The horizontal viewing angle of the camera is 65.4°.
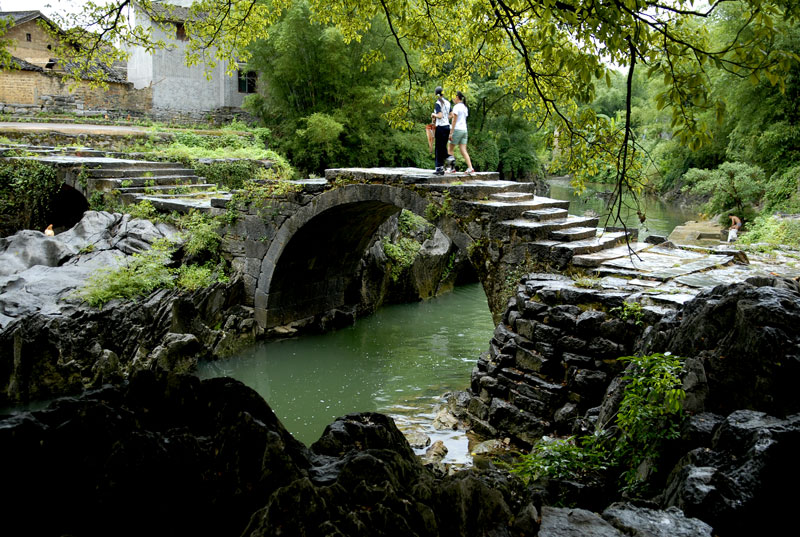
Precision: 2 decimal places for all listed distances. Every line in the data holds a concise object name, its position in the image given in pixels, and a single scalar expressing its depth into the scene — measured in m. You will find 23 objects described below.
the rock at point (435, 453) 6.12
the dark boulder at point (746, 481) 2.31
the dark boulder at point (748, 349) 2.97
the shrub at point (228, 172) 15.70
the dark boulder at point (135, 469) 2.32
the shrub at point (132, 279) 9.16
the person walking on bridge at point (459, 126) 9.63
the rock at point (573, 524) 2.36
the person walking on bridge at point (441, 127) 9.63
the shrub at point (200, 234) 11.02
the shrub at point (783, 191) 14.95
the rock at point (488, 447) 6.37
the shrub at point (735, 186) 16.30
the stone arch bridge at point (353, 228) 7.93
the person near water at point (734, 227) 14.54
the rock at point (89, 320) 8.31
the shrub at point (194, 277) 10.19
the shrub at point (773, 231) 10.92
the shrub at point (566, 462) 3.56
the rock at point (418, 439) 6.60
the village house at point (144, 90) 21.78
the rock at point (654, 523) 2.28
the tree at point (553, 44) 3.47
